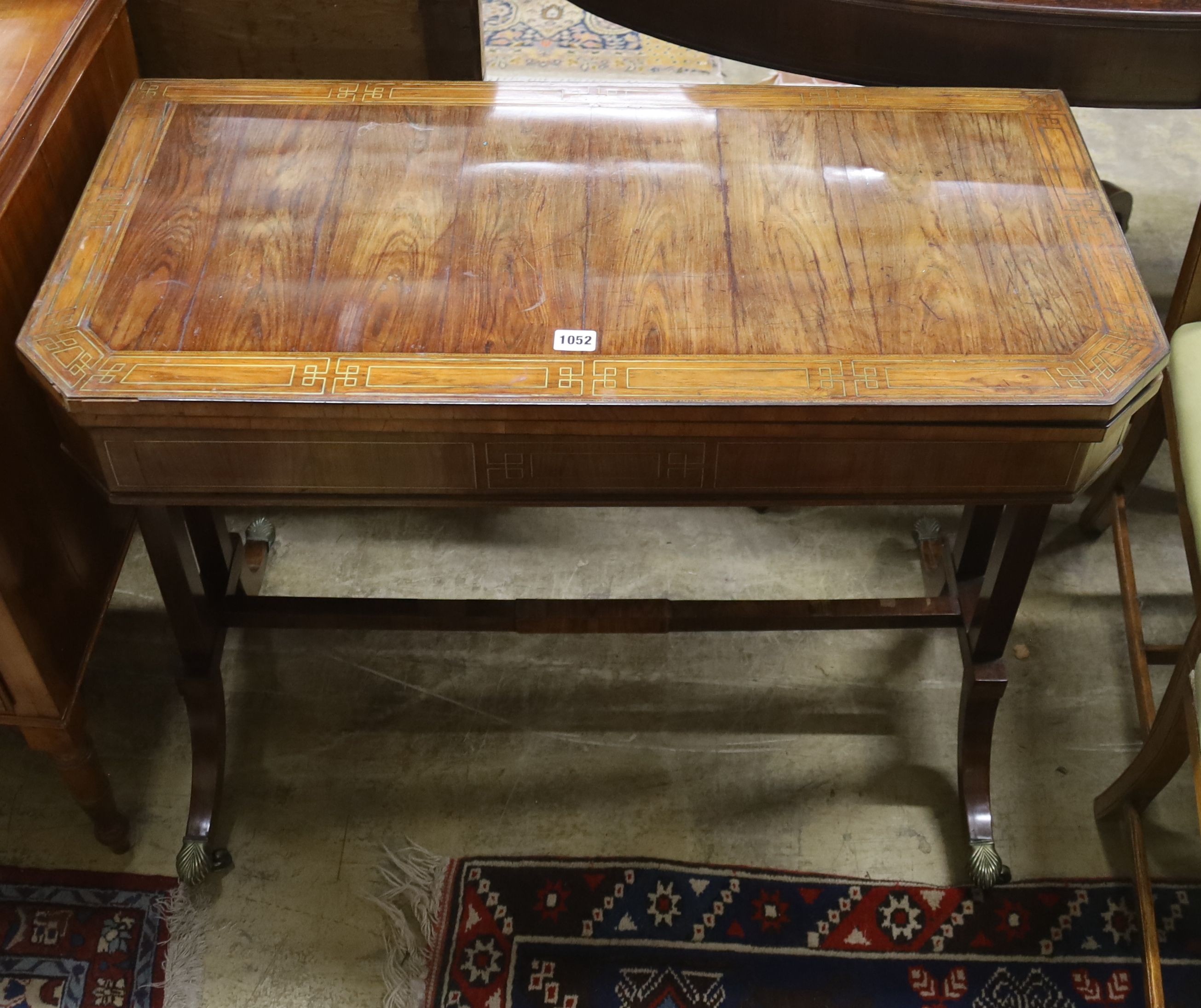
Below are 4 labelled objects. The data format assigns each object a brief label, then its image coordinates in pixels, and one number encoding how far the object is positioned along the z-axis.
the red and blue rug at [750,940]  1.67
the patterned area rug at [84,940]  1.67
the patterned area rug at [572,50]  3.20
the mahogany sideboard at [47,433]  1.44
